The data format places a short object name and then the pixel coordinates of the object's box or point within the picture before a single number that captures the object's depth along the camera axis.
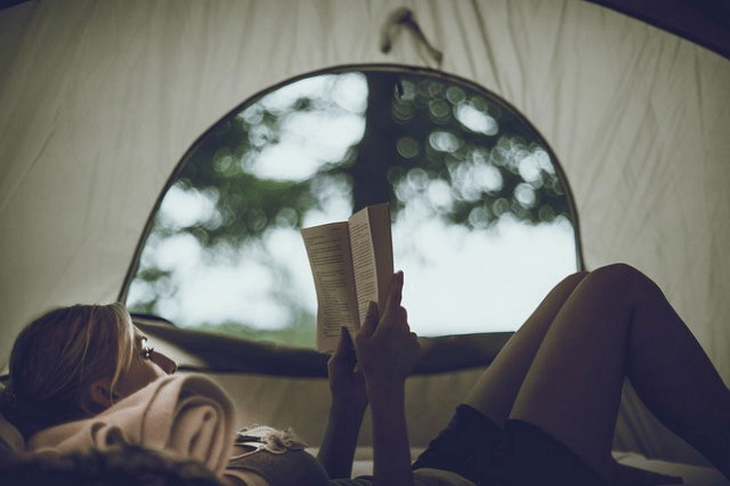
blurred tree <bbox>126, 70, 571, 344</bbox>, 6.77
